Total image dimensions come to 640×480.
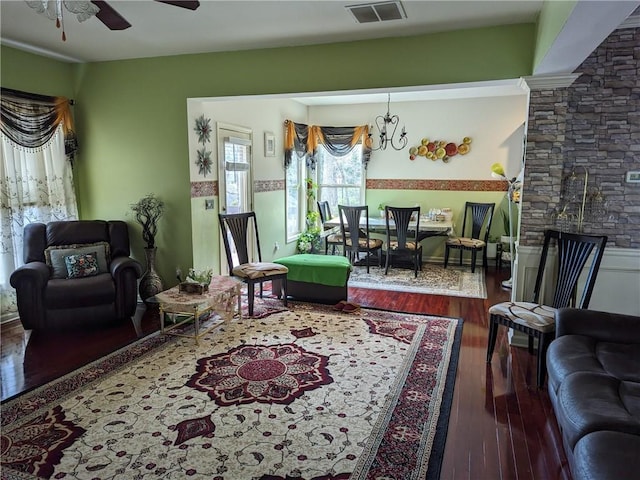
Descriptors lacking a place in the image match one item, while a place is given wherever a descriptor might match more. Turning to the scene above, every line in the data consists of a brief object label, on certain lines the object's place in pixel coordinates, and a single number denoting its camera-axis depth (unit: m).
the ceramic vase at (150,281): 4.61
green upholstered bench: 4.69
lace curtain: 4.05
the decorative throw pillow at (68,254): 4.07
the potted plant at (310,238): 7.22
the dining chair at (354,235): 6.19
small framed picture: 6.17
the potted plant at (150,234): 4.61
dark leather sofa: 1.62
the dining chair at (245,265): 4.32
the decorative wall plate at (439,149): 6.81
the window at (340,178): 7.48
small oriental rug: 5.41
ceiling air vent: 3.02
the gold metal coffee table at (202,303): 3.52
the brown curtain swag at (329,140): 7.21
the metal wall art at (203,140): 4.64
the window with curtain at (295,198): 7.07
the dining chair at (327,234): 6.73
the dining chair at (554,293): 3.02
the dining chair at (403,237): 5.95
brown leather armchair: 3.74
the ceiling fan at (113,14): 2.19
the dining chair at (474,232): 6.41
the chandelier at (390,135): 7.11
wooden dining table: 6.37
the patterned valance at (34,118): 3.99
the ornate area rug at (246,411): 2.16
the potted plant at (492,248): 6.69
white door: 5.17
